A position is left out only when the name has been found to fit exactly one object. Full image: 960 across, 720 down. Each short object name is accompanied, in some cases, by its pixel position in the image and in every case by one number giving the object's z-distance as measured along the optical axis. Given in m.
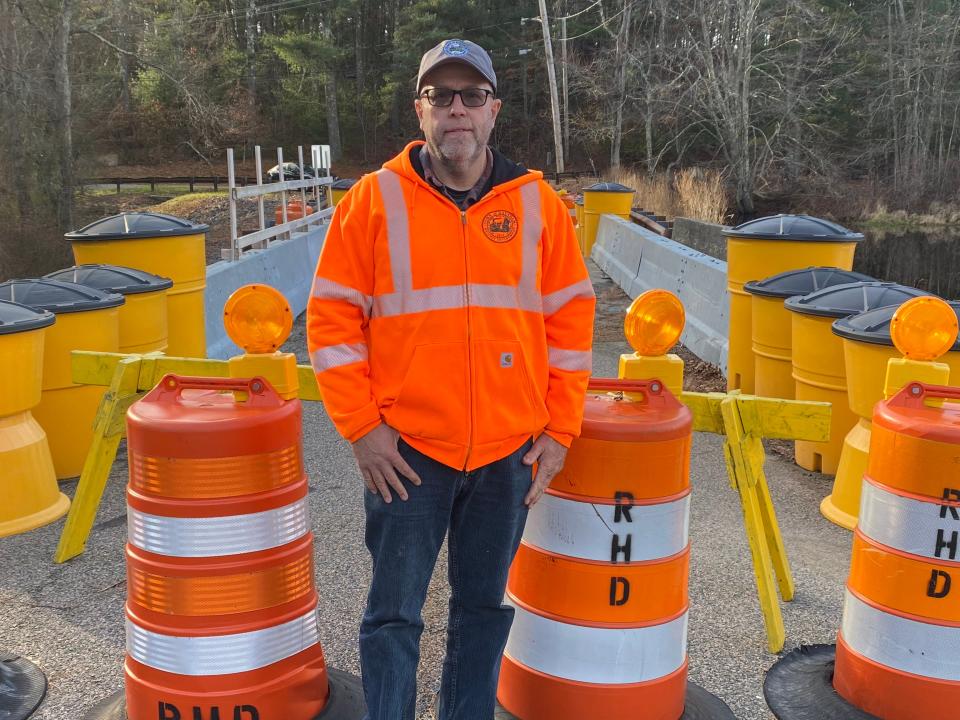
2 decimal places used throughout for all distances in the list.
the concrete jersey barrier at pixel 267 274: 8.97
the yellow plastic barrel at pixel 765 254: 7.73
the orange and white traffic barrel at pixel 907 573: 3.16
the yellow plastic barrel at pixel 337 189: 25.93
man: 2.70
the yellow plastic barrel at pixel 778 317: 7.02
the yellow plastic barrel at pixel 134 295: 6.74
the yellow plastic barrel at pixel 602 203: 21.33
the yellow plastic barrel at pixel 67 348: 5.98
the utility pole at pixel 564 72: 53.43
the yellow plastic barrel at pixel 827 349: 6.09
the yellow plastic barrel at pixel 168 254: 7.53
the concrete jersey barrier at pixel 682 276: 9.57
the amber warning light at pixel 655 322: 3.38
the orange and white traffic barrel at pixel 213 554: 2.90
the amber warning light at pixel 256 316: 3.26
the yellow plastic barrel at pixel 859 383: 5.26
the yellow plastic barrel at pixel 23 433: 5.19
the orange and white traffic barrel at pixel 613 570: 3.06
